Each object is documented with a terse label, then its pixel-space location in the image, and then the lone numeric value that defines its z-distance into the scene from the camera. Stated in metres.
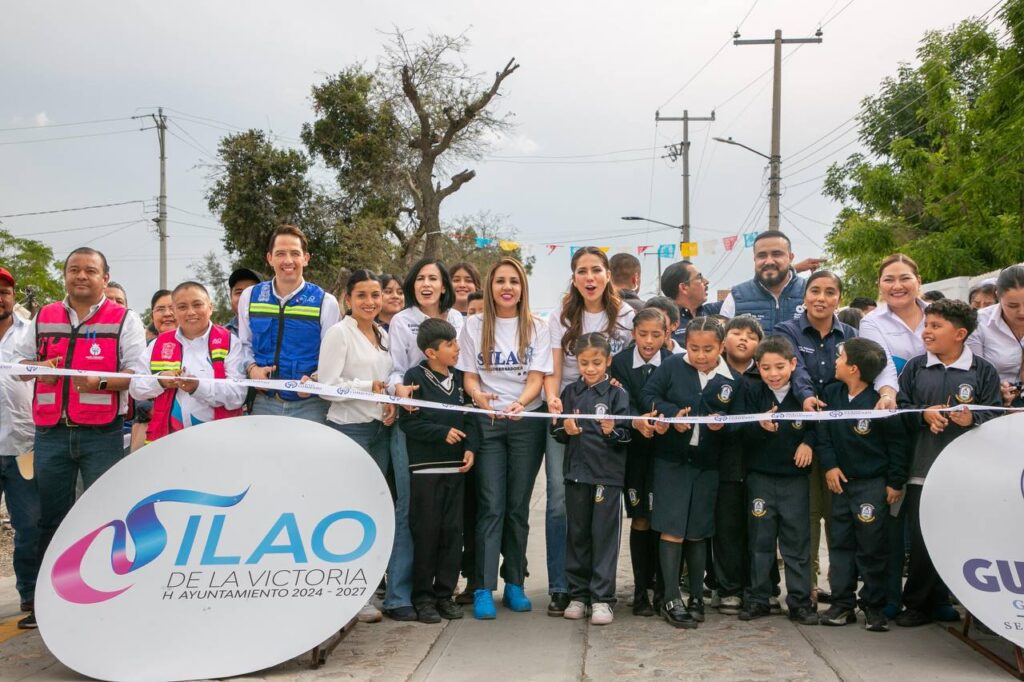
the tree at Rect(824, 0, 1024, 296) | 18.28
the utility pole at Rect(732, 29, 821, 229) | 23.12
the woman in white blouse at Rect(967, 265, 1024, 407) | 5.20
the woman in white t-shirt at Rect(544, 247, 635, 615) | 5.68
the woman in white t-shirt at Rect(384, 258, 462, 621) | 5.46
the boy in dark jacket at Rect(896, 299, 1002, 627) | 4.99
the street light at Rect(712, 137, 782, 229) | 23.08
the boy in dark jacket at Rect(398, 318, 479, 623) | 5.36
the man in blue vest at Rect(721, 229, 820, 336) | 6.69
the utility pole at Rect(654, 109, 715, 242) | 35.88
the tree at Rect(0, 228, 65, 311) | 36.78
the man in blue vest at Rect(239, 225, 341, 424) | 5.40
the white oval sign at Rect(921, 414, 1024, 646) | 4.48
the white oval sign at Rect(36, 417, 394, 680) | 4.27
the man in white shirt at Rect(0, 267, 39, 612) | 5.48
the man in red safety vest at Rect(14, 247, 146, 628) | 5.23
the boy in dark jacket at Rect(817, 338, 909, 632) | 5.16
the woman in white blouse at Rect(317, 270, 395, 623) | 5.35
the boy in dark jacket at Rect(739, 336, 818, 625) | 5.34
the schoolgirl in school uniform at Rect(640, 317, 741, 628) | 5.31
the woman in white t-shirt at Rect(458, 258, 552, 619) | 5.58
